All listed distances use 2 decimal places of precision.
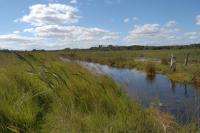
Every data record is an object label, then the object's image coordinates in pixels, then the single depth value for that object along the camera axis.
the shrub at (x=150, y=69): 10.79
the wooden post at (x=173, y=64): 10.27
